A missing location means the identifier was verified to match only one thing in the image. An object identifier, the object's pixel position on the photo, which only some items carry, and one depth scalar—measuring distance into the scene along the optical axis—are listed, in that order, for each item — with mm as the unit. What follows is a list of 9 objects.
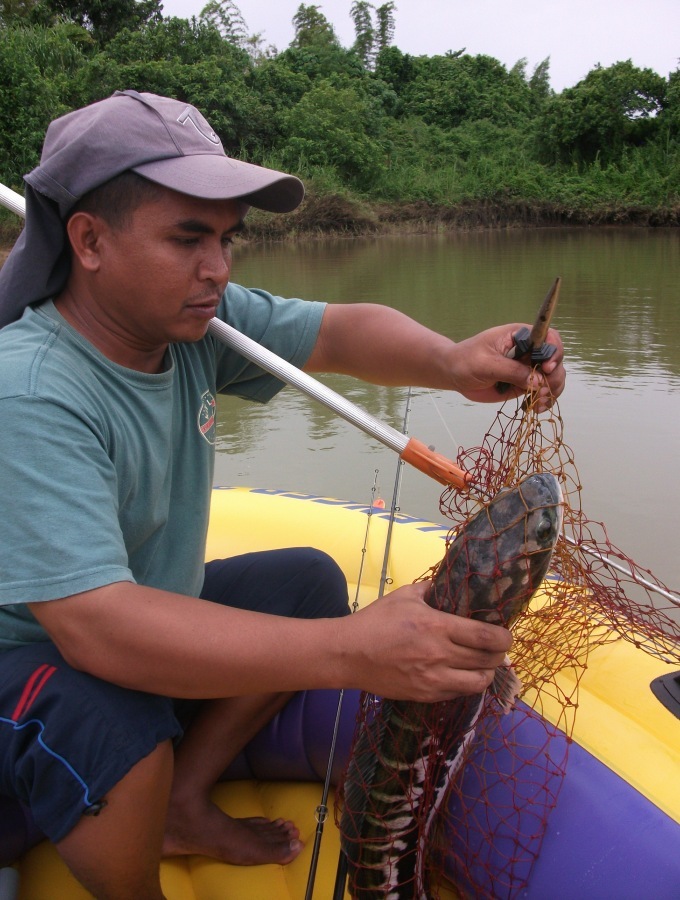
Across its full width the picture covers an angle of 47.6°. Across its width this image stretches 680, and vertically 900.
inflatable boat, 1382
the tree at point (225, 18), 42094
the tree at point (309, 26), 44125
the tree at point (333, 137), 29500
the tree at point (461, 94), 39844
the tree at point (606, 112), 31281
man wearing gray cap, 1231
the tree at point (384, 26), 50000
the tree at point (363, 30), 49594
